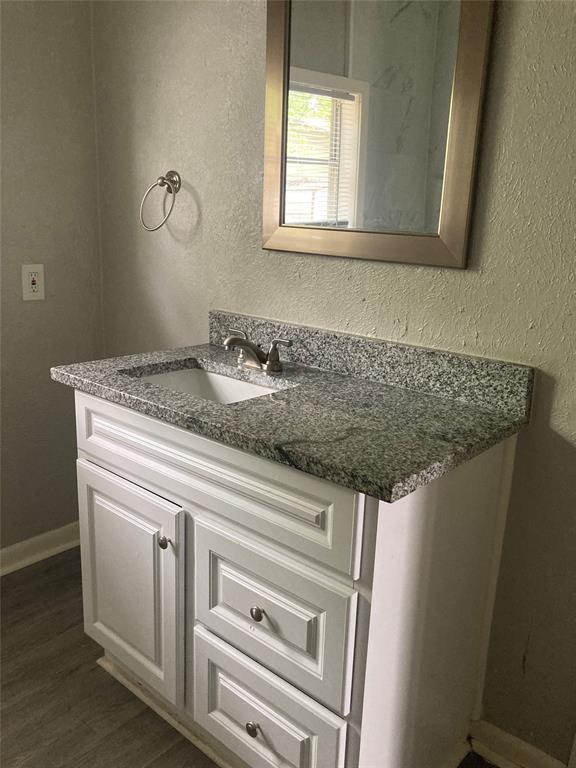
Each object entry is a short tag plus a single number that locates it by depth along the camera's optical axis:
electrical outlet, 2.26
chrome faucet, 1.75
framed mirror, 1.43
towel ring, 2.10
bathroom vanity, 1.17
